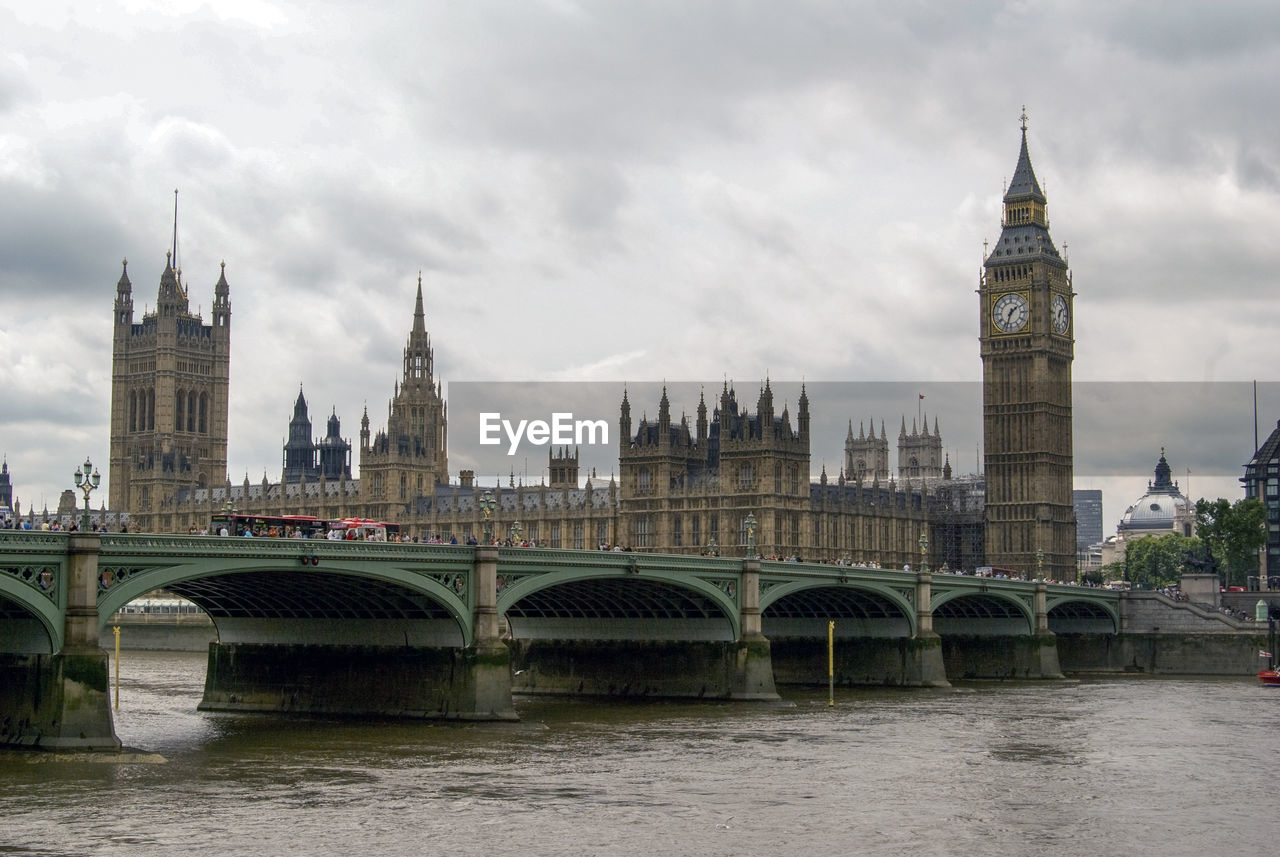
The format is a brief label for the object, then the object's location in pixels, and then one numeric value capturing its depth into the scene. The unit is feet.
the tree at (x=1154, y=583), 589.24
